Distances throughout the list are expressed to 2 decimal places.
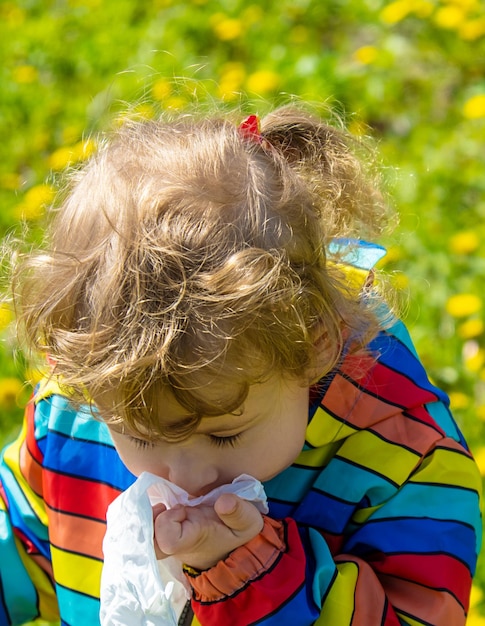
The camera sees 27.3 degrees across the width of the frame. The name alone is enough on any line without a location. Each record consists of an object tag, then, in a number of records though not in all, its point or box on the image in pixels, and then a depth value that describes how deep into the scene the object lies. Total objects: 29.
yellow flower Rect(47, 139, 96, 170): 2.60
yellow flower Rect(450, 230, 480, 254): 2.27
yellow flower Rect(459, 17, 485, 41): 2.77
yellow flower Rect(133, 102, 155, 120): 1.43
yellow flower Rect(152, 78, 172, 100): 2.70
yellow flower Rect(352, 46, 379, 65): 2.81
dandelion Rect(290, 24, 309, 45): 3.07
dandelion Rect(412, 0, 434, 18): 2.89
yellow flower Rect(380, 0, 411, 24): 2.90
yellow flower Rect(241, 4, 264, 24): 3.16
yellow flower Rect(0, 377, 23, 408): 2.16
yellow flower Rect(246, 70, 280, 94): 2.81
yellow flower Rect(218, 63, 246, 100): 2.79
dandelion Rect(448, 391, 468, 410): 2.00
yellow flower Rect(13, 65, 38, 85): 3.17
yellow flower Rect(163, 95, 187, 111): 2.45
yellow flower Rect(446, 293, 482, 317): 2.14
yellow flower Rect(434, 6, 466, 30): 2.81
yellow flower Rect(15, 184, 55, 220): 2.40
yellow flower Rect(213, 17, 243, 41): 3.10
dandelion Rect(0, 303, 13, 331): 1.33
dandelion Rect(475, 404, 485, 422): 1.95
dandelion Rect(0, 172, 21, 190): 2.76
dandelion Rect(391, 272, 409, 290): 2.08
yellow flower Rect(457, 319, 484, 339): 2.11
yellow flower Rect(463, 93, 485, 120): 2.54
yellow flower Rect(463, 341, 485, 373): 2.04
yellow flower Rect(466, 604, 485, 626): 1.65
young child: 1.07
